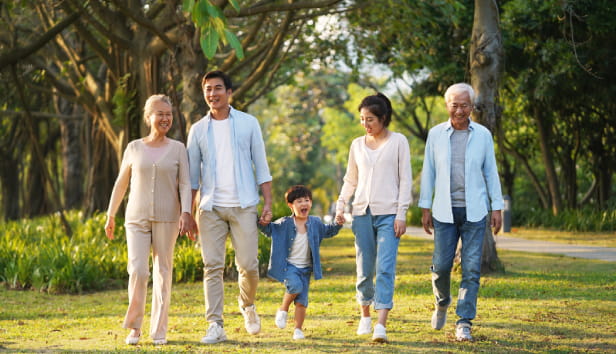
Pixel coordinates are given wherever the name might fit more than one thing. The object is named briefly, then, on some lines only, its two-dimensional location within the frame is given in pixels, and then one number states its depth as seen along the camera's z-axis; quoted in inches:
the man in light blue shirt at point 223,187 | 523.1
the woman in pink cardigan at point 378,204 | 517.3
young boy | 532.3
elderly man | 518.5
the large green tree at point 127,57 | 994.7
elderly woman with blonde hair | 523.1
